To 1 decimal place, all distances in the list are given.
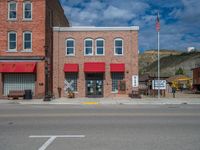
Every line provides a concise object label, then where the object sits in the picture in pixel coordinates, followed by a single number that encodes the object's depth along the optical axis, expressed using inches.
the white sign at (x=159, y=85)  597.9
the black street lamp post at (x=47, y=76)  541.2
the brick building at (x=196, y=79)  935.9
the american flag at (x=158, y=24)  594.1
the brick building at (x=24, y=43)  606.6
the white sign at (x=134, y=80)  636.6
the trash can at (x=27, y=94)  586.5
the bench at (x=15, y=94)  585.9
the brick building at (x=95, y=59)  643.2
